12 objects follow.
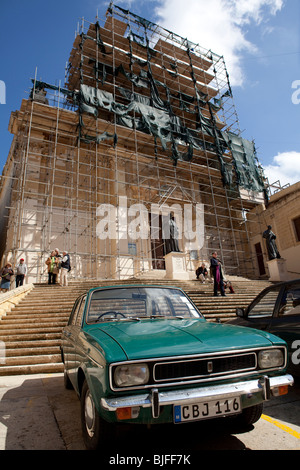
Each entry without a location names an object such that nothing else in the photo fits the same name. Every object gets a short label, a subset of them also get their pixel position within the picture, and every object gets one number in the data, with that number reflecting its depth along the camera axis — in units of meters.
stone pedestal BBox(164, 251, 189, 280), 13.21
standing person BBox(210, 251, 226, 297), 9.50
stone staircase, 5.02
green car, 1.79
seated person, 13.60
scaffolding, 15.40
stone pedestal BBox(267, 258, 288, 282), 14.60
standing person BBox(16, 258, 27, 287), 10.94
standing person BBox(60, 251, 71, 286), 10.57
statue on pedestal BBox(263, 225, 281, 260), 14.62
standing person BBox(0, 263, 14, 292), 10.24
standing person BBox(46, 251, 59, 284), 11.23
